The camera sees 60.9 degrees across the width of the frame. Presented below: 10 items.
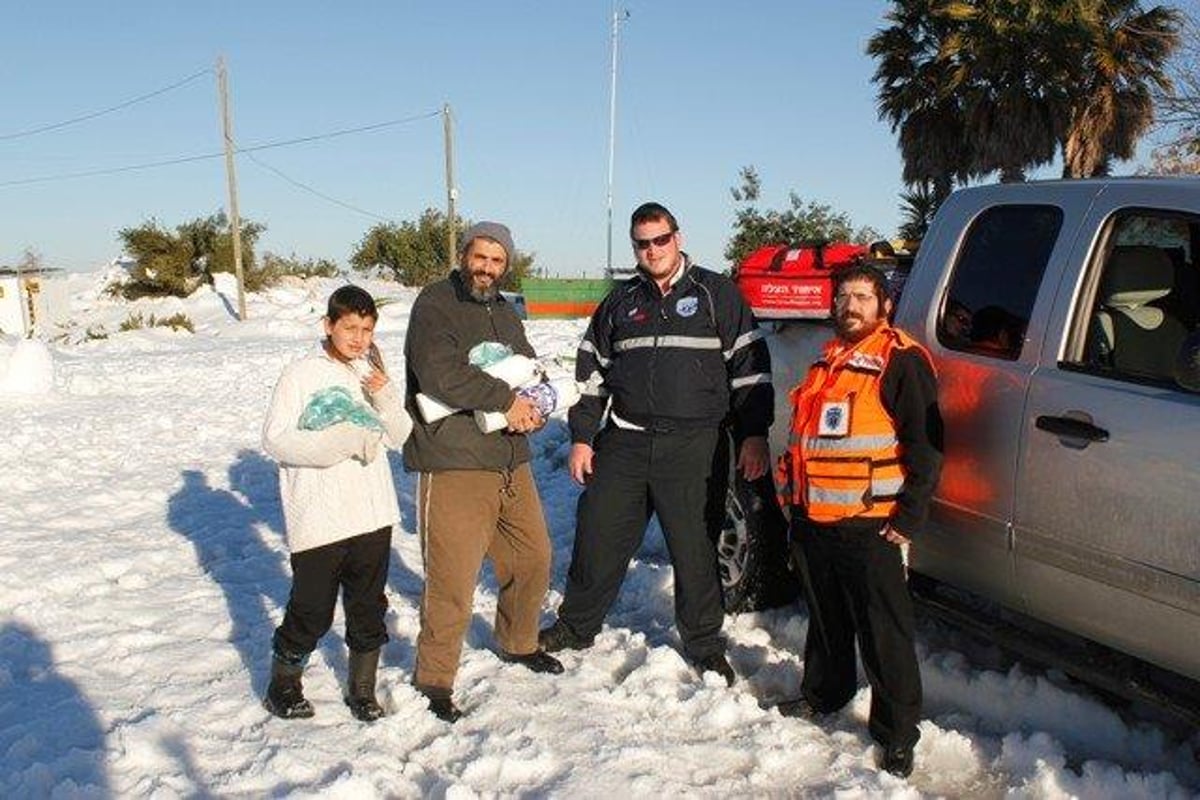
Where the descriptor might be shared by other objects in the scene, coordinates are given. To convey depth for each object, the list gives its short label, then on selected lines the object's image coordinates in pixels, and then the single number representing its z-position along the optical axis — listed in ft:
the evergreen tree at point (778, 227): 62.54
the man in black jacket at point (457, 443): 12.06
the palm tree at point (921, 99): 61.77
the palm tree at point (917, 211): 46.06
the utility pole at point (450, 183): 99.19
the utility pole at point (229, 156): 90.96
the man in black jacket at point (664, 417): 13.23
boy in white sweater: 11.46
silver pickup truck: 9.18
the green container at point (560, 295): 75.05
